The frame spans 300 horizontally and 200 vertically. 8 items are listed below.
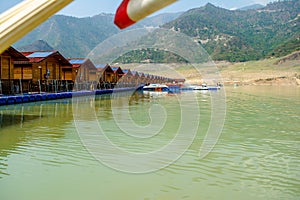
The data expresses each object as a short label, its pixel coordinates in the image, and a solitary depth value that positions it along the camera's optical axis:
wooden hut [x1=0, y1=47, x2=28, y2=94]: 20.28
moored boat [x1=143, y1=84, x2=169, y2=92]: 46.92
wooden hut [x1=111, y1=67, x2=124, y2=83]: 46.29
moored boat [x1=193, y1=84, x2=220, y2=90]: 47.44
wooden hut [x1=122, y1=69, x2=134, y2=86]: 51.66
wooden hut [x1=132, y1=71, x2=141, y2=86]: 57.44
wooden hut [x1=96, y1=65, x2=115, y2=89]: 38.86
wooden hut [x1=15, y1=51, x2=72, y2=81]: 25.79
